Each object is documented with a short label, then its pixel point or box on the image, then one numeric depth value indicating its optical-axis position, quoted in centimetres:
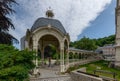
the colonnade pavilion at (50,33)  794
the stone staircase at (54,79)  659
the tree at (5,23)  537
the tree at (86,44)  2400
